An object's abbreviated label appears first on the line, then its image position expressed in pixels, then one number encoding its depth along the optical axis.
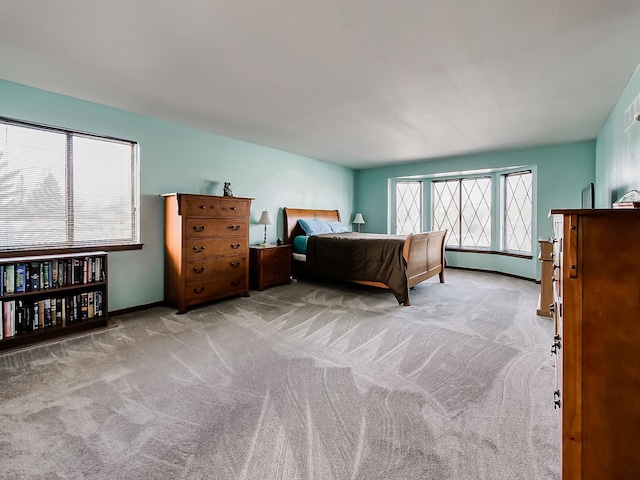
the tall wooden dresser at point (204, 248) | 3.56
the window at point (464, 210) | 6.32
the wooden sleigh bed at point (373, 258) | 3.96
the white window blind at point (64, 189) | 2.82
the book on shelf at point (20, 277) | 2.62
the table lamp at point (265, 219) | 4.81
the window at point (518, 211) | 5.59
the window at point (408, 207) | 7.15
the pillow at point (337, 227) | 6.12
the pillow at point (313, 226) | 5.54
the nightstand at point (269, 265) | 4.61
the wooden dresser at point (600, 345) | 1.03
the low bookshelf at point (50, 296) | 2.59
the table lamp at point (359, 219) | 7.17
